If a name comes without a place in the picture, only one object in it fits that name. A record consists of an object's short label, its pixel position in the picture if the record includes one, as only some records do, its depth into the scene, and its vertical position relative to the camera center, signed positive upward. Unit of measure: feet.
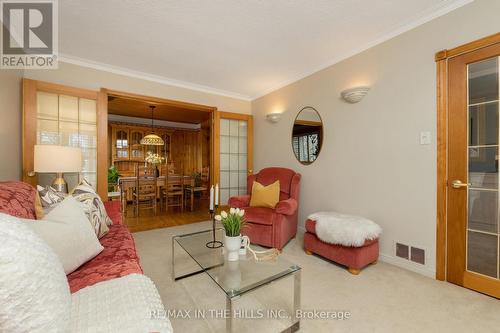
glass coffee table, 3.94 -2.30
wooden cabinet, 20.15 +1.86
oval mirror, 10.46 +1.55
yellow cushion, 10.03 -1.40
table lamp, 7.42 +0.27
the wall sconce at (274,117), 12.60 +2.89
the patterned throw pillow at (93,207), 5.44 -1.07
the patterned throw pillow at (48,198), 4.84 -0.73
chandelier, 16.65 +2.03
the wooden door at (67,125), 8.64 +1.85
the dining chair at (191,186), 16.83 -1.64
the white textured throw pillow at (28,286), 1.82 -1.10
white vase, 5.23 -1.94
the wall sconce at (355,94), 8.37 +2.82
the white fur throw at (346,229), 6.88 -2.12
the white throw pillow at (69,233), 3.62 -1.20
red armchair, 8.79 -2.19
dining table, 14.57 -1.09
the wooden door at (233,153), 14.37 +0.90
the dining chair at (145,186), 14.76 -1.40
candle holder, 6.31 -2.35
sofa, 2.55 -1.82
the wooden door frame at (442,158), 6.54 +0.22
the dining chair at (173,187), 16.33 -1.65
